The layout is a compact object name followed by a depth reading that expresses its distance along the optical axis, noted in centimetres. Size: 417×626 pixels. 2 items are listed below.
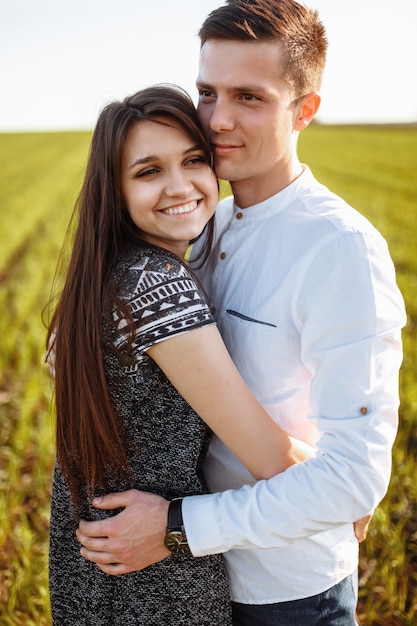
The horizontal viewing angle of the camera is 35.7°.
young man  145
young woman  148
